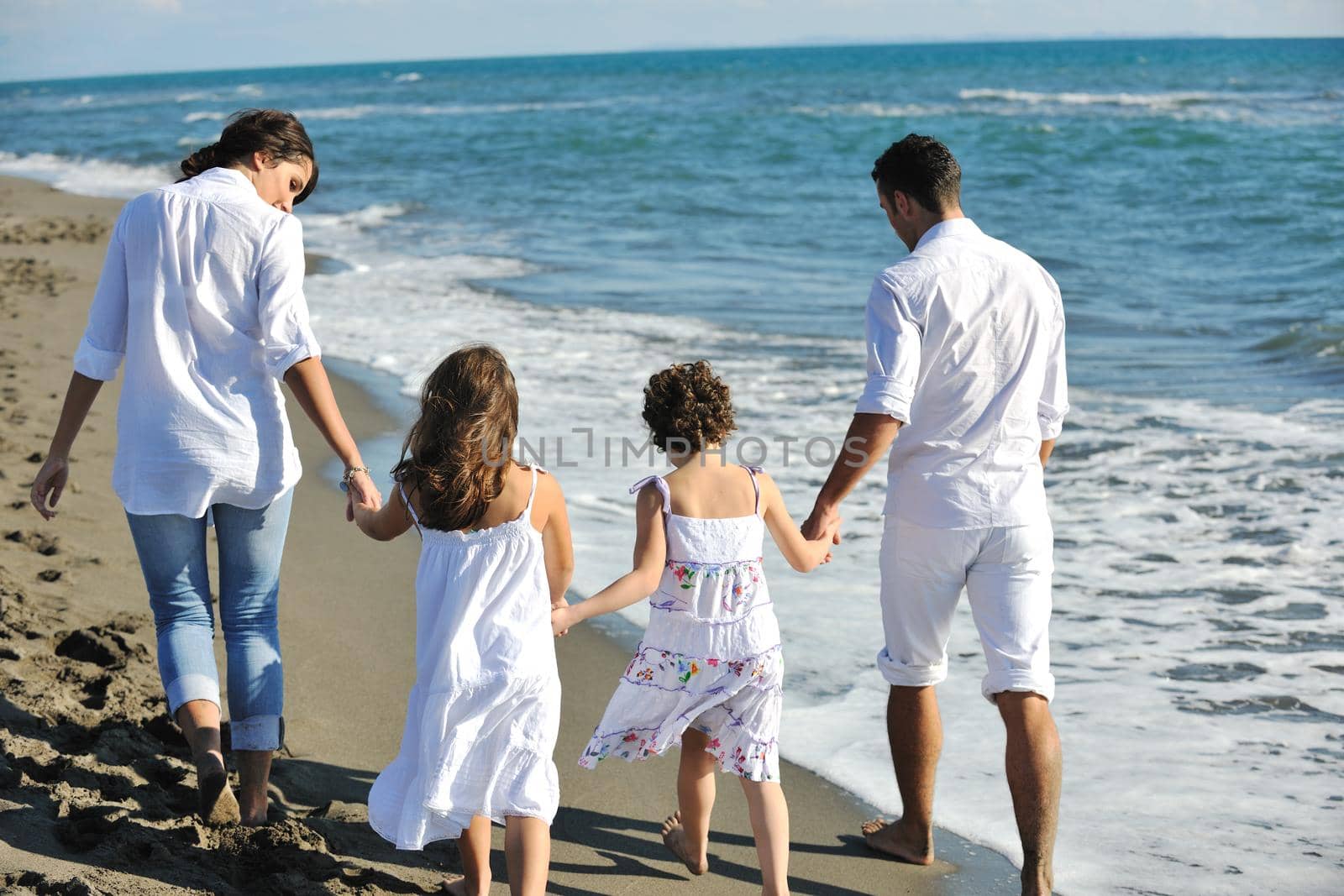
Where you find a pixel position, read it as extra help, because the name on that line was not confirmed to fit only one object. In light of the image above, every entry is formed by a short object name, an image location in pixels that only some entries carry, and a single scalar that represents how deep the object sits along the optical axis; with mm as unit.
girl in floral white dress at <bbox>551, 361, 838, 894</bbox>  2811
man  2855
